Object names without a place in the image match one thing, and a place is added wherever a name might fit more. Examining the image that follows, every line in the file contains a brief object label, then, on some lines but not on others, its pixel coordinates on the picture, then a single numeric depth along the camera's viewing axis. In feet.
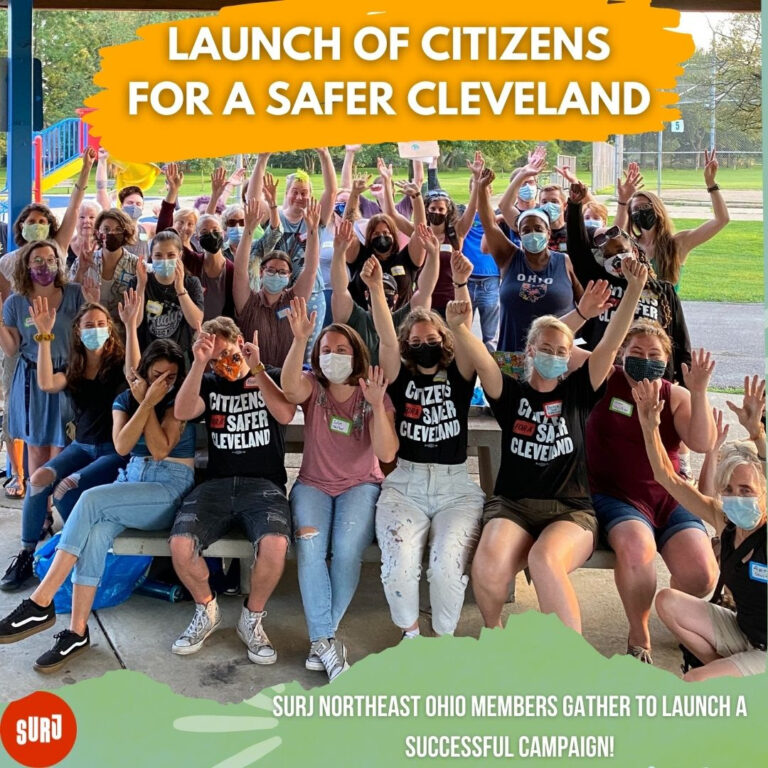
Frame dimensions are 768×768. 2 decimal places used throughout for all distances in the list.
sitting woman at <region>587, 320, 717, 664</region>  12.90
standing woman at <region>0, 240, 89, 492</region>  16.69
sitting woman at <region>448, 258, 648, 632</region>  12.82
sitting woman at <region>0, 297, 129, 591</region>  15.31
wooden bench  13.57
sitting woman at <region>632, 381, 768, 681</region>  11.10
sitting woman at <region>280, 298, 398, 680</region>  13.26
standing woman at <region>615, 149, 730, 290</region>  16.76
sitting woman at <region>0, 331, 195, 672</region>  13.52
